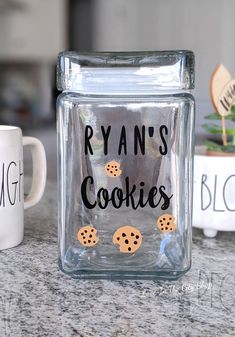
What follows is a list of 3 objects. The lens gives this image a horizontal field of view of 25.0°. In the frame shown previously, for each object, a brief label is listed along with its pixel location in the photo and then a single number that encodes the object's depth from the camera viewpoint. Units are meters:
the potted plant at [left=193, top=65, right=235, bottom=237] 0.66
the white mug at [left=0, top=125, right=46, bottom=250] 0.60
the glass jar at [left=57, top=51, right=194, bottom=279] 0.52
